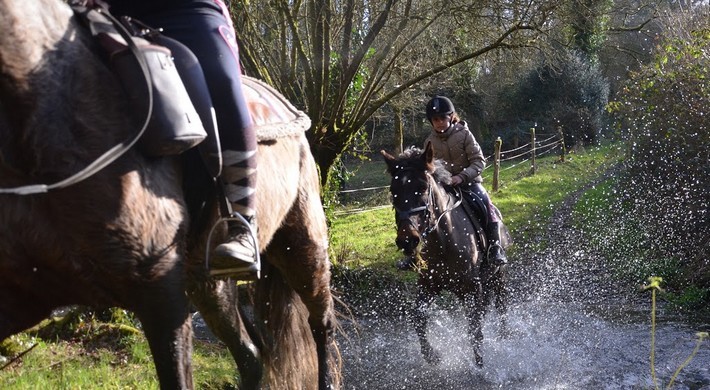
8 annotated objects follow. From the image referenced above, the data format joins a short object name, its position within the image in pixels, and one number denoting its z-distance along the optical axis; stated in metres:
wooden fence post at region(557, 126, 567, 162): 26.86
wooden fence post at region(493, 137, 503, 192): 19.34
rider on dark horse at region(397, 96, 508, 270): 7.57
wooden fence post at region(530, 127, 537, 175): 23.16
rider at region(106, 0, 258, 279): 3.27
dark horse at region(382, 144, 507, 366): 6.50
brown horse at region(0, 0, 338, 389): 2.52
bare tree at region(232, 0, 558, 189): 9.63
